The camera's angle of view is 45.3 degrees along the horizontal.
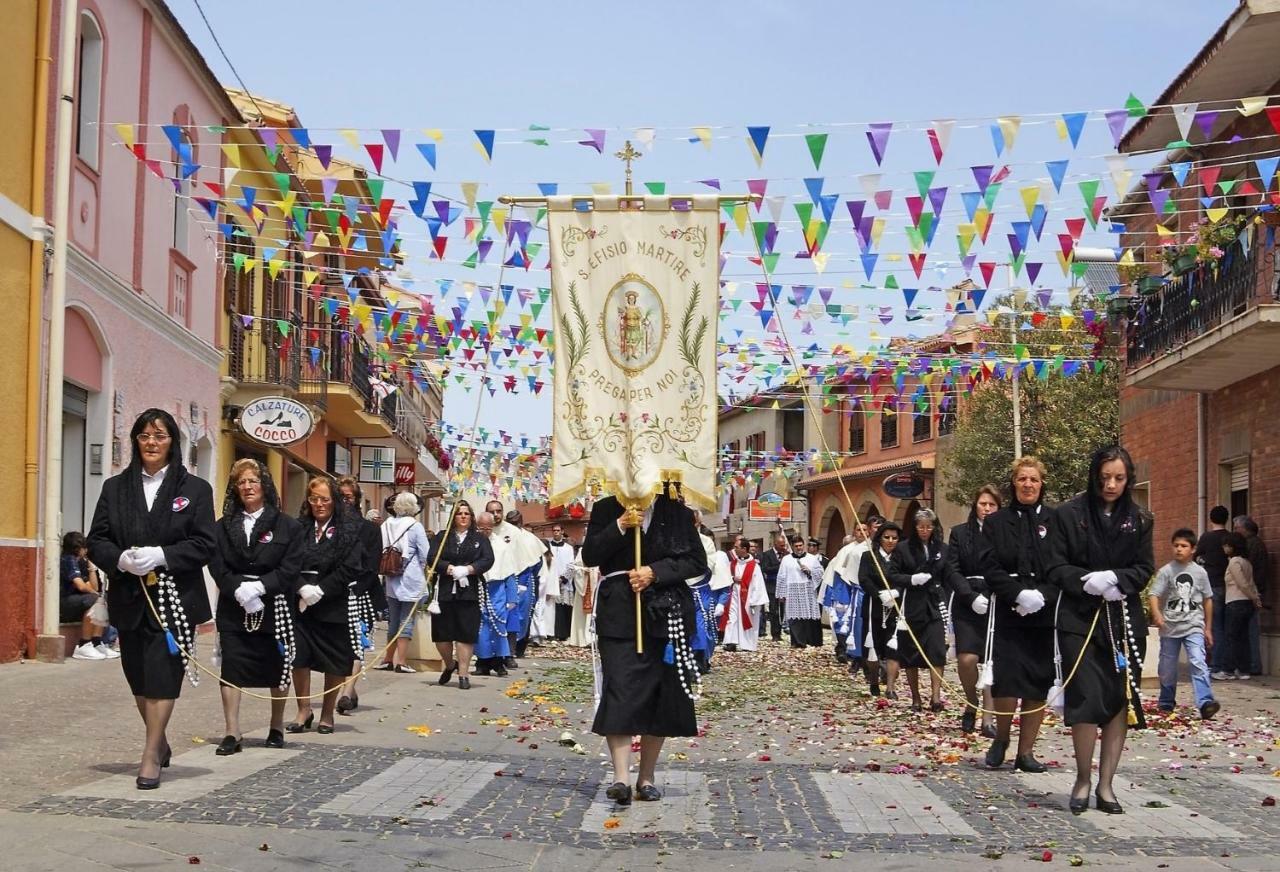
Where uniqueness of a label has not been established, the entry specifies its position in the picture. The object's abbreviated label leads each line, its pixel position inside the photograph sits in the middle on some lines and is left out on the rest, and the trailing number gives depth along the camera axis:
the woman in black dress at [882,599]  13.34
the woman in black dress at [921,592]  12.91
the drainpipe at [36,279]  15.01
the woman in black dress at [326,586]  10.07
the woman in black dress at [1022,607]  8.74
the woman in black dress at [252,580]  9.13
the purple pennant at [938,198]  12.82
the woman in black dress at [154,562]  7.81
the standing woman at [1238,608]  17.11
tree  35.72
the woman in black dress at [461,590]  14.26
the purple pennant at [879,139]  11.91
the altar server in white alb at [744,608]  23.17
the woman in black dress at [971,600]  10.90
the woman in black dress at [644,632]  7.75
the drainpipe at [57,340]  15.12
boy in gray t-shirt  13.23
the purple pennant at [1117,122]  11.45
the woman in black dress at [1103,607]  7.76
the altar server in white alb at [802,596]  24.06
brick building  17.02
